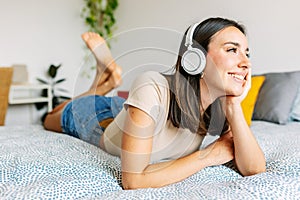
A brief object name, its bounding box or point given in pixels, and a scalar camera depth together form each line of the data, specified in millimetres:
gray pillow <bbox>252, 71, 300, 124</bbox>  1902
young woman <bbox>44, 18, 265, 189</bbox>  842
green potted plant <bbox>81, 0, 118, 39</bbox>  3557
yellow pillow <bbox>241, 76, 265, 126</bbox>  1849
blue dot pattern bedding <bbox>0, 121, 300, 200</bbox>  758
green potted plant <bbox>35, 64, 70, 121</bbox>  3361
